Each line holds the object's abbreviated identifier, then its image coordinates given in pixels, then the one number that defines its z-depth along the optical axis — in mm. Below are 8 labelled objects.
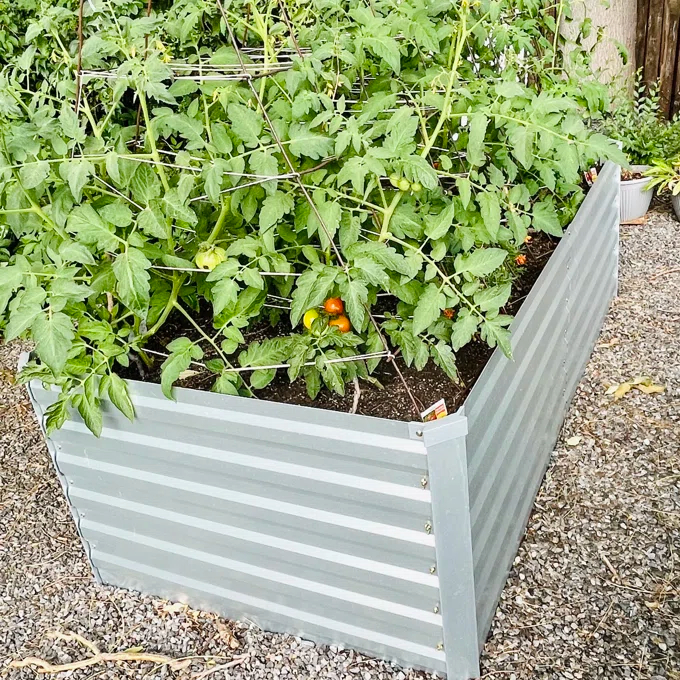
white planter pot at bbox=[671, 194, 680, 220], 3146
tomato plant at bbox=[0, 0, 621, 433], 1188
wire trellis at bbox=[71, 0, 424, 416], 1190
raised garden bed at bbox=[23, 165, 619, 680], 1198
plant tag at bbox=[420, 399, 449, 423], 1201
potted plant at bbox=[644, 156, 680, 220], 3082
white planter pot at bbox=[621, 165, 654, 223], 3160
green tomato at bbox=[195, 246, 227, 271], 1267
